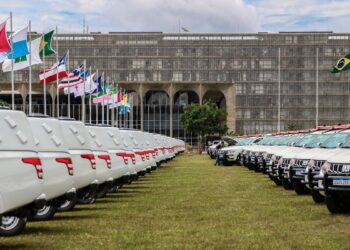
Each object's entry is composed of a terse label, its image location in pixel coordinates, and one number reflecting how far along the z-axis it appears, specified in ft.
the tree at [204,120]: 393.09
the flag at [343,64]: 163.53
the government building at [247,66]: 506.07
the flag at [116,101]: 224.86
